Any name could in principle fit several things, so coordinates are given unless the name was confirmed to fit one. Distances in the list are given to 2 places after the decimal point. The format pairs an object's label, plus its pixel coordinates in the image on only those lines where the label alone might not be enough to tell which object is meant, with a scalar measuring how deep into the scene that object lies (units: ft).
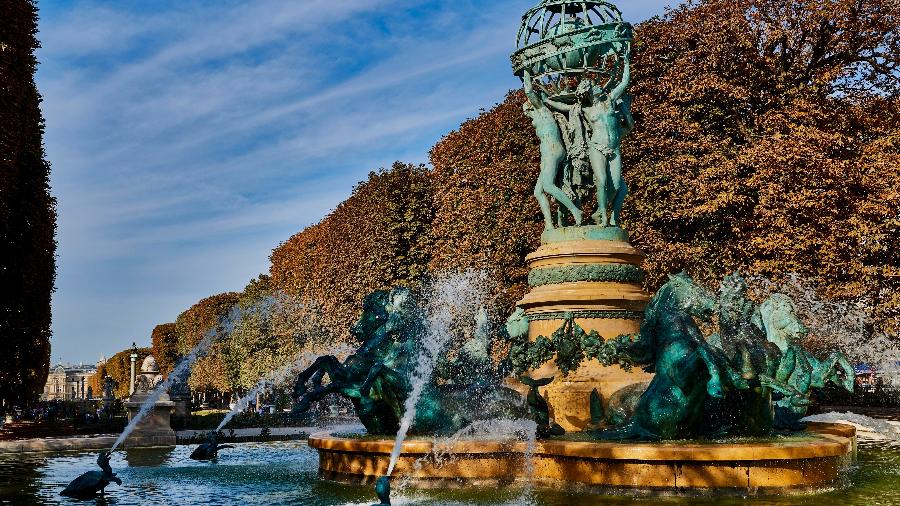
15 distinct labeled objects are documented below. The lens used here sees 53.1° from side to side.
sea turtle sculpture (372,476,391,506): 28.99
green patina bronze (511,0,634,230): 55.52
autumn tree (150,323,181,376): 328.04
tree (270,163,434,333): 128.06
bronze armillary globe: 56.29
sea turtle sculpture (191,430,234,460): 58.39
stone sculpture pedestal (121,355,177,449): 79.30
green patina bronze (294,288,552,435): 43.21
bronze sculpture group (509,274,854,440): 38.14
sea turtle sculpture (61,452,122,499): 39.96
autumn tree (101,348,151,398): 389.09
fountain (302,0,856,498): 36.01
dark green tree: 85.20
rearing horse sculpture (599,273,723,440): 37.73
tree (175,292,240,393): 226.79
